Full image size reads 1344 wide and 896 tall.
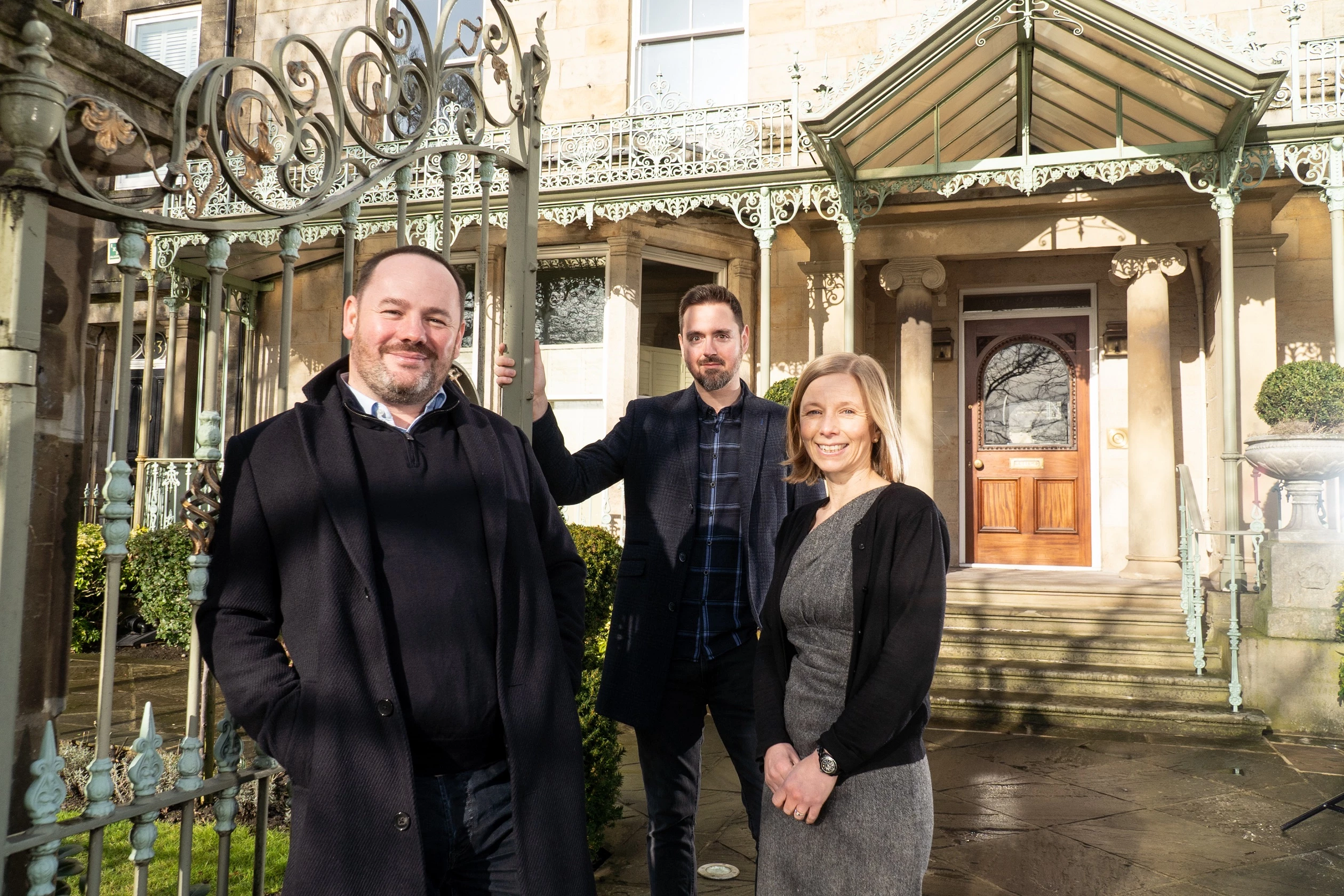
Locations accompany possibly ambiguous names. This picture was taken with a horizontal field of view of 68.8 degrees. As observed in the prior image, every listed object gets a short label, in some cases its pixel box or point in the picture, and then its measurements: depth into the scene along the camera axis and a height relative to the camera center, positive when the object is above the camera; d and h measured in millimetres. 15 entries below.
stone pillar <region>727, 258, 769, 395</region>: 10016 +2148
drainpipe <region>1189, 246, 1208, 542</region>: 9180 +1855
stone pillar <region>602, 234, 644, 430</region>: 9570 +1825
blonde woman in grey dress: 2039 -349
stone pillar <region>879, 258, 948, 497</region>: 9242 +1556
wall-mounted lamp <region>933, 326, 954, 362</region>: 10055 +1668
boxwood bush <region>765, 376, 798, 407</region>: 7922 +922
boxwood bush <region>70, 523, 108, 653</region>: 8688 -869
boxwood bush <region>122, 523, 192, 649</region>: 8453 -692
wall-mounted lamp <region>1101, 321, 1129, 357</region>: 9547 +1660
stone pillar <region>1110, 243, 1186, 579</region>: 8633 +818
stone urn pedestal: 6203 -261
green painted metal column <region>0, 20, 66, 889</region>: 1594 +300
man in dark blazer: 2832 -141
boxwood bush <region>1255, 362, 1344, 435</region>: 6465 +753
